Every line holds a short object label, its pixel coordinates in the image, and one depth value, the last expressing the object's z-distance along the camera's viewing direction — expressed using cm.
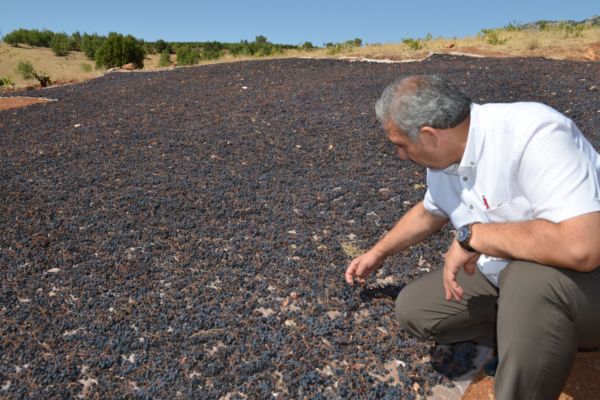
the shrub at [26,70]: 3161
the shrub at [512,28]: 2089
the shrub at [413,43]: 1733
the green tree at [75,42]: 5419
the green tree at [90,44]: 5147
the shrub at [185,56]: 3522
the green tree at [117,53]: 3109
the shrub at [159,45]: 6076
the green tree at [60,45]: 5094
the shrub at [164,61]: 3593
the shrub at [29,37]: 5291
